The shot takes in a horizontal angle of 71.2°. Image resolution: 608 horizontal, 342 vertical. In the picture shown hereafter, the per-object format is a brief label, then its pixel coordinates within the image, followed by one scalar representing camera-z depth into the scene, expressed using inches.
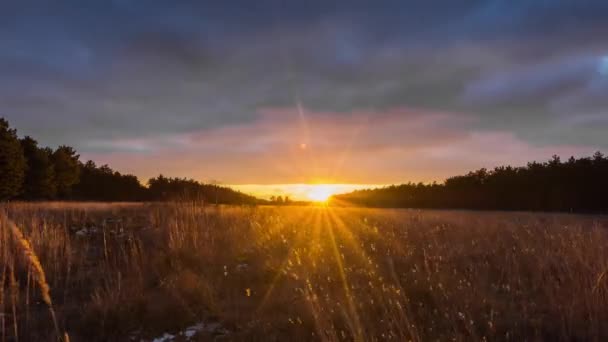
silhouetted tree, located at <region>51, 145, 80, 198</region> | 2075.5
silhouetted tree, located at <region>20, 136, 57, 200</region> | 1814.7
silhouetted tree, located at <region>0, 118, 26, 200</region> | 1509.6
